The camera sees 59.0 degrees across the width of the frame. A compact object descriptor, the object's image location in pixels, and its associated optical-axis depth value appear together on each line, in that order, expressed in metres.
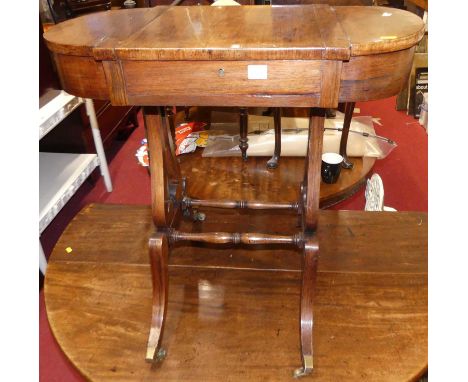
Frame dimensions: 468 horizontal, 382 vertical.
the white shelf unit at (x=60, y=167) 1.74
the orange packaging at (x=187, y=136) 2.27
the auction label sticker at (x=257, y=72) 0.79
